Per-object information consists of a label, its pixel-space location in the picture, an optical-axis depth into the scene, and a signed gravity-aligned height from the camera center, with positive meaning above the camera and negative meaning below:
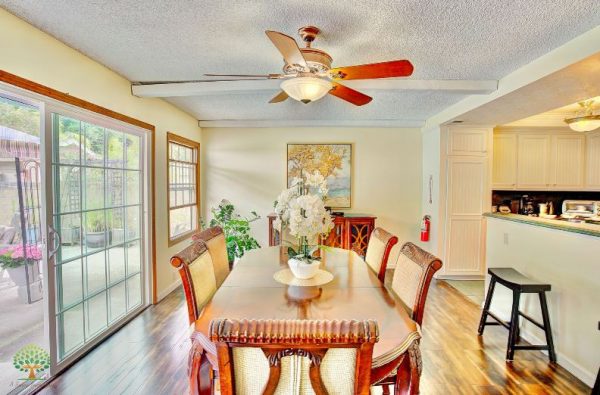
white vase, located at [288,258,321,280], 1.88 -0.50
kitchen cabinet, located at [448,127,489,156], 4.26 +0.62
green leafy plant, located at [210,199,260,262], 4.00 -0.59
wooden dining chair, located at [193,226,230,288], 2.16 -0.46
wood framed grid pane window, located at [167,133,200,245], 4.00 +0.00
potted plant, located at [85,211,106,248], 2.51 -0.37
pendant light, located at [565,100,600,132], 3.45 +0.78
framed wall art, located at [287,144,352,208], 4.84 +0.38
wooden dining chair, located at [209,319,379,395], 0.71 -0.42
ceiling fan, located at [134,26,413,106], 1.71 +0.69
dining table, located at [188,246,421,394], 1.19 -0.59
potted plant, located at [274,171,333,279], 1.69 -0.18
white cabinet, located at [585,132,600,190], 4.45 +0.40
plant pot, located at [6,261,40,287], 2.07 -0.61
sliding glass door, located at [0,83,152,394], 1.99 -0.34
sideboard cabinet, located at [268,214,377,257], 4.34 -0.66
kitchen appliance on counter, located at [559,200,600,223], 4.14 -0.29
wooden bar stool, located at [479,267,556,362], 2.31 -0.95
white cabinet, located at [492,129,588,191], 4.48 +0.41
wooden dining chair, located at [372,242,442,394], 1.53 -0.49
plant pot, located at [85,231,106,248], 2.51 -0.45
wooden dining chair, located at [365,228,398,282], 2.15 -0.47
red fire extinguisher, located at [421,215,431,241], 4.56 -0.59
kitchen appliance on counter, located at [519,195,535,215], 4.72 -0.26
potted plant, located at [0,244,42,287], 1.99 -0.51
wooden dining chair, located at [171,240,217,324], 1.56 -0.50
